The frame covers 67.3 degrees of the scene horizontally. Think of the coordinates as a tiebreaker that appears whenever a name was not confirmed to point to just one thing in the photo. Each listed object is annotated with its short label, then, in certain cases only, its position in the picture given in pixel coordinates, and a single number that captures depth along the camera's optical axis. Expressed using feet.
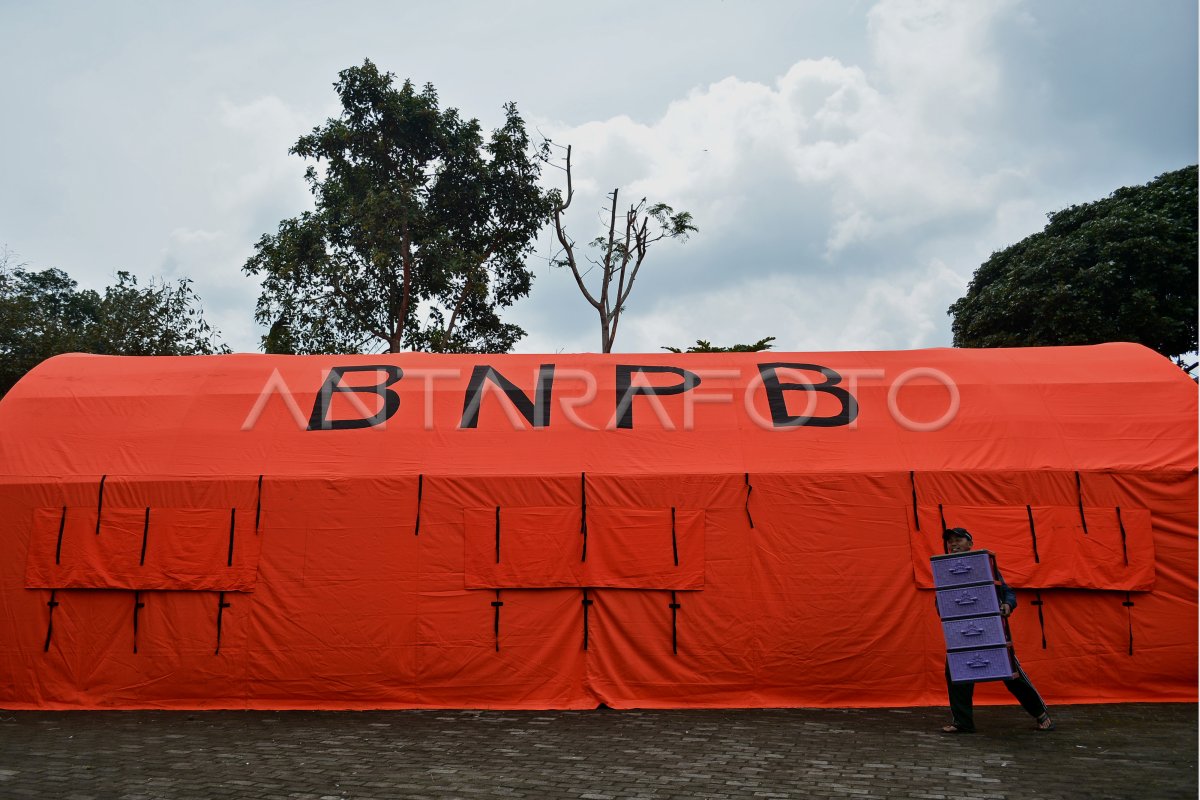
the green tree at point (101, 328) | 81.35
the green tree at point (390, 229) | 90.22
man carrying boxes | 27.91
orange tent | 33.94
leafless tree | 103.71
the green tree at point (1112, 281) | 89.20
